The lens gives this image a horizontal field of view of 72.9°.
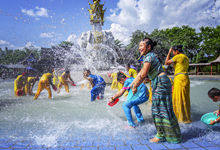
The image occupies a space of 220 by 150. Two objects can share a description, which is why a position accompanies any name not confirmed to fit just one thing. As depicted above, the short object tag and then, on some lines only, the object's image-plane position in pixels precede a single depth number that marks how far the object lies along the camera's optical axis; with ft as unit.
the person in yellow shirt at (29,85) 25.52
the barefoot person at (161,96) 8.02
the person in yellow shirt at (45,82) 21.64
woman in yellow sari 11.65
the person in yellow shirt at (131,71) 17.48
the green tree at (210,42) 90.82
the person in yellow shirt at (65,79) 26.25
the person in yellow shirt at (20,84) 24.20
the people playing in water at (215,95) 9.19
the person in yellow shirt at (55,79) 30.58
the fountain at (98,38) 58.54
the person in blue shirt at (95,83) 19.02
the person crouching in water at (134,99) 10.64
